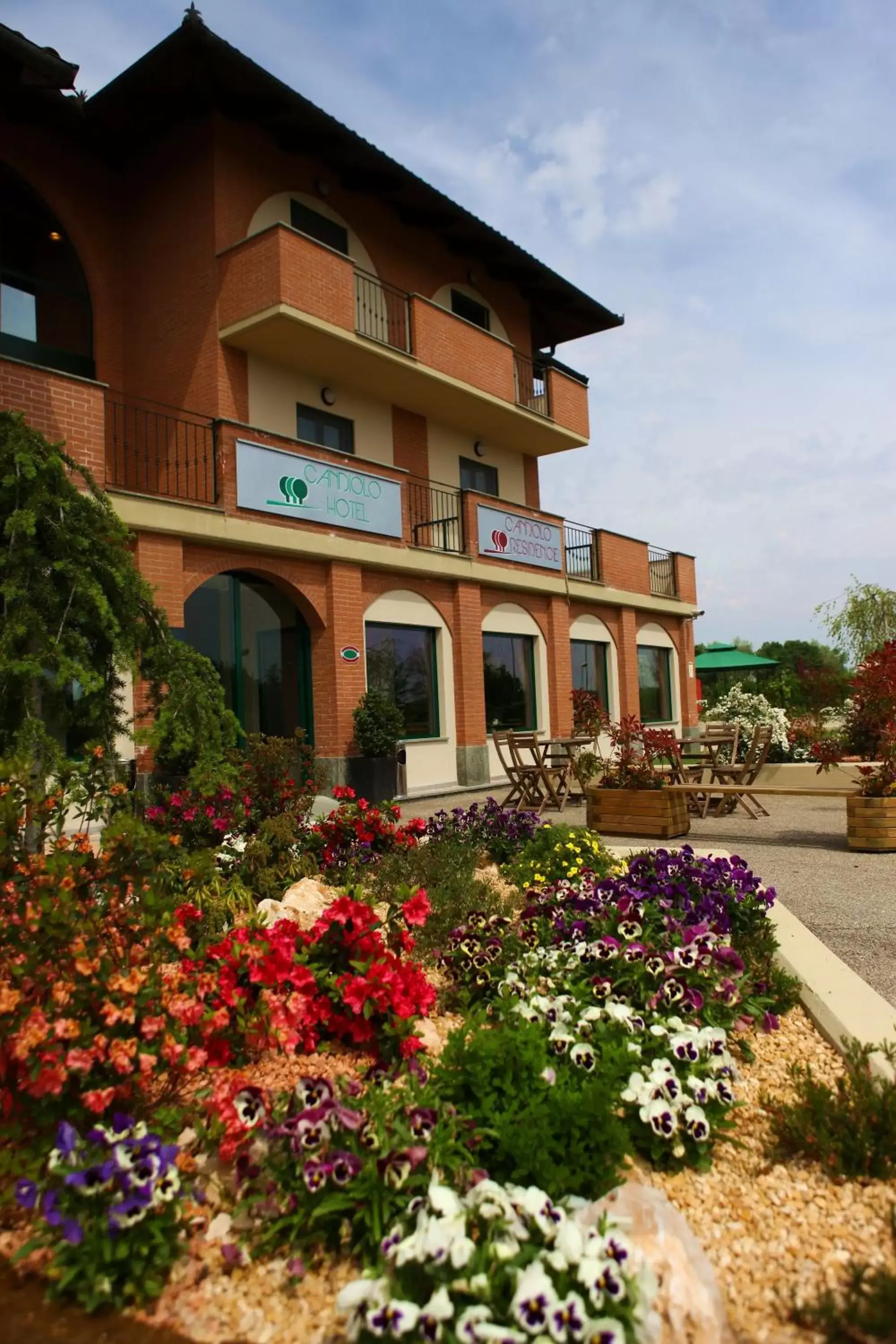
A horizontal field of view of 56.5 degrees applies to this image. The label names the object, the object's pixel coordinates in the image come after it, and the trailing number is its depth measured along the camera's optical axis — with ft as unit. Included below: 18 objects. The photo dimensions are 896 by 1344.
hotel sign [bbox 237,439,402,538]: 33.88
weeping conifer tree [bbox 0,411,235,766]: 12.98
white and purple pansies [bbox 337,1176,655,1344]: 5.15
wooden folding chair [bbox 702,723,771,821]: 31.63
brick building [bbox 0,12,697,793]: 33.81
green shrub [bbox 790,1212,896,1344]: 5.35
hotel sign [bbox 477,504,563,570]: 47.78
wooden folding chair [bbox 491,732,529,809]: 34.50
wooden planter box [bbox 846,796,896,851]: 23.02
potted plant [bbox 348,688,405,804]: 36.50
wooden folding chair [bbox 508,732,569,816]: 34.35
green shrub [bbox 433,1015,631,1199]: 6.81
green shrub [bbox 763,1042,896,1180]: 7.32
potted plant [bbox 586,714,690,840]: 25.31
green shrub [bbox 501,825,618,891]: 16.16
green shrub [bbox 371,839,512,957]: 13.25
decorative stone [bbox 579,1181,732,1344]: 5.60
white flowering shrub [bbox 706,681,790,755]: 56.65
